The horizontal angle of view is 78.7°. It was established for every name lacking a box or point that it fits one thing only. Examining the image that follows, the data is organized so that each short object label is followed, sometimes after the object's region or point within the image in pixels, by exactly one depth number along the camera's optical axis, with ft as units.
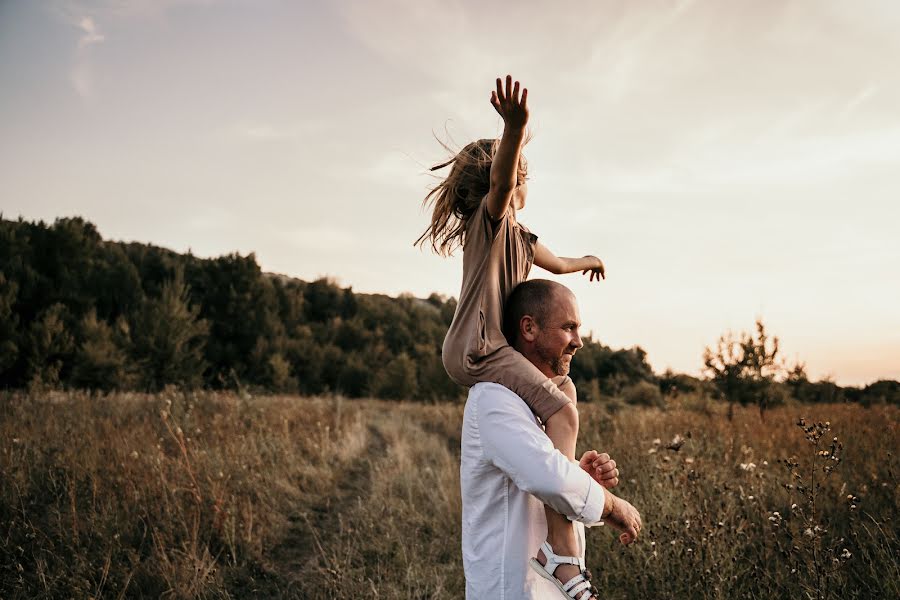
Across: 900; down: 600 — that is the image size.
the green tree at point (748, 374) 47.42
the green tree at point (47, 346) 75.20
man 4.90
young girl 5.33
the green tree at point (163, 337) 79.30
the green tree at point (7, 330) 74.33
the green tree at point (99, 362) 73.77
